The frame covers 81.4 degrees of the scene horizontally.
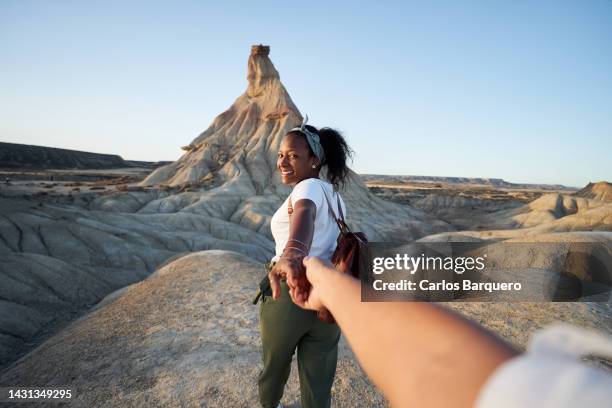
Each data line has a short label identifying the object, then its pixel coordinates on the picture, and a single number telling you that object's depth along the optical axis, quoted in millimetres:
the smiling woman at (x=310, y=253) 2041
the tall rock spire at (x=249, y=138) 40406
